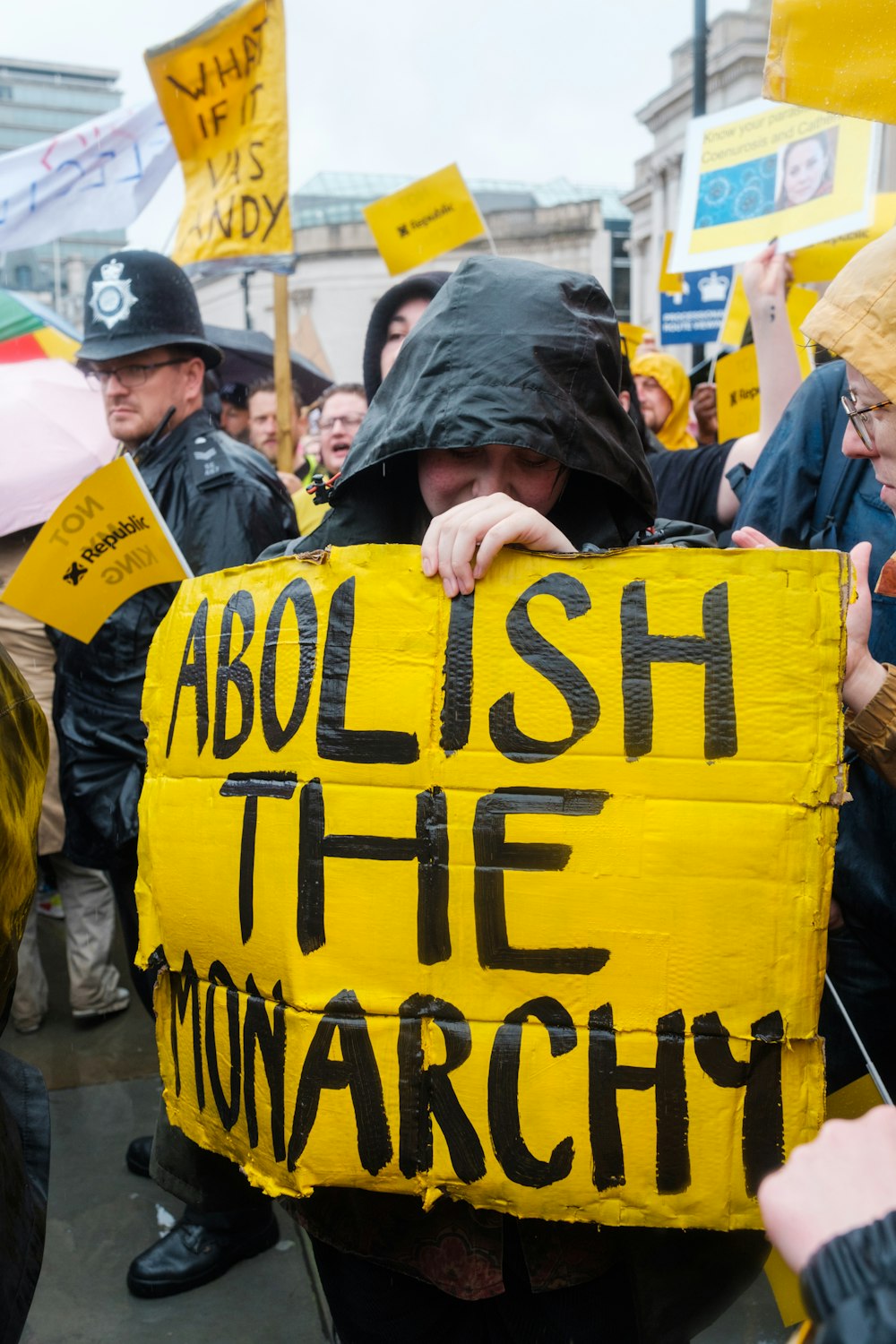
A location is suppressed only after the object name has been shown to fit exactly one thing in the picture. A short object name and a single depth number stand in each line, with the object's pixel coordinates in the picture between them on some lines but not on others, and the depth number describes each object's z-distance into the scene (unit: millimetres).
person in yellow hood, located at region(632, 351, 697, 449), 5023
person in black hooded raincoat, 1445
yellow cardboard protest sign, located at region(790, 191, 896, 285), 3650
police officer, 2771
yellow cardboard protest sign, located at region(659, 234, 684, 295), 6152
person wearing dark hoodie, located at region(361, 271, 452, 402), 2861
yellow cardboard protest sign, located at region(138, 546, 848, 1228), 1262
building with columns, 22297
